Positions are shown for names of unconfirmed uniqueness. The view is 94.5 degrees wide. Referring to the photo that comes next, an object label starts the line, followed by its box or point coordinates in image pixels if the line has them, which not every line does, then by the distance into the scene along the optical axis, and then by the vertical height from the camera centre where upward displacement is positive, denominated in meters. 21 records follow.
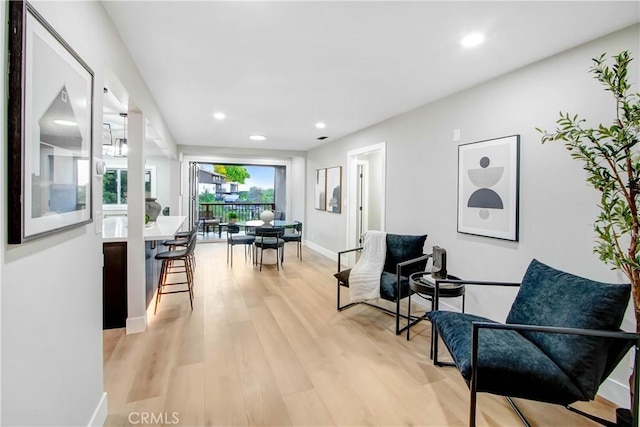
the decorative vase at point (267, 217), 5.64 -0.15
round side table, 2.53 -0.68
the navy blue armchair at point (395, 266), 2.93 -0.61
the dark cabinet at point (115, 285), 2.73 -0.72
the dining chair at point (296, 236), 5.62 -0.51
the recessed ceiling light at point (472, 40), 2.00 +1.20
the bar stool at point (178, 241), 4.10 -0.50
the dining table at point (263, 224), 5.52 -0.29
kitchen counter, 2.80 -0.24
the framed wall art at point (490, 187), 2.54 +0.23
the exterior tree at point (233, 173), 10.76 +1.32
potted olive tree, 1.54 +0.15
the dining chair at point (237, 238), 5.41 -0.54
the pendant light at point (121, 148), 4.07 +0.84
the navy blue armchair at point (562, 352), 1.47 -0.76
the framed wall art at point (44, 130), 0.93 +0.28
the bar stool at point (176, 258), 3.23 -0.55
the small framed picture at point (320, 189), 6.38 +0.46
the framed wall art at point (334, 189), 5.69 +0.41
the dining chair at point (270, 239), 5.03 -0.54
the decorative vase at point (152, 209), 3.96 -0.01
